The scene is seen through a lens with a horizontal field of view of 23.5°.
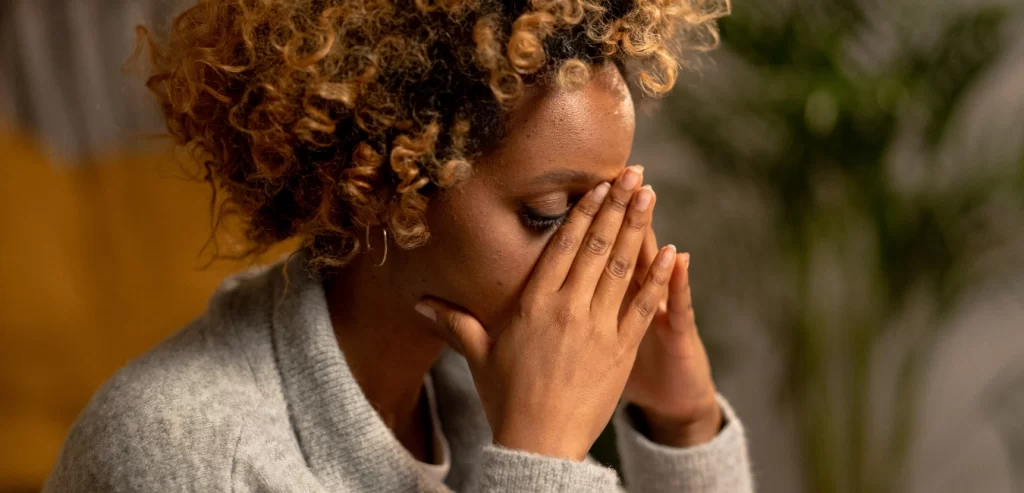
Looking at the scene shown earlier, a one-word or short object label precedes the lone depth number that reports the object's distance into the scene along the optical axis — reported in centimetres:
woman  139
